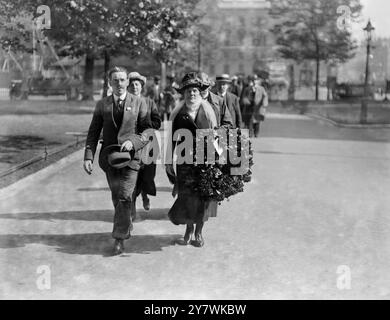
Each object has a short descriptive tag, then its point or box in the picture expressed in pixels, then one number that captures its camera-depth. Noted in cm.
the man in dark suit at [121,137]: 627
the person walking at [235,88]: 2193
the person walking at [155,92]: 1892
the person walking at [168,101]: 2086
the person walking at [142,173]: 782
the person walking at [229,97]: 1102
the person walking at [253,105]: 1838
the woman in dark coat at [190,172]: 658
